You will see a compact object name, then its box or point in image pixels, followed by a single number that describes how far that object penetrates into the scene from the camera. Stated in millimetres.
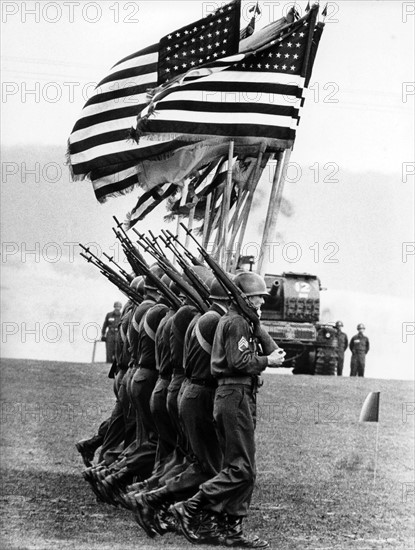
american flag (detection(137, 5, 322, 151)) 12805
